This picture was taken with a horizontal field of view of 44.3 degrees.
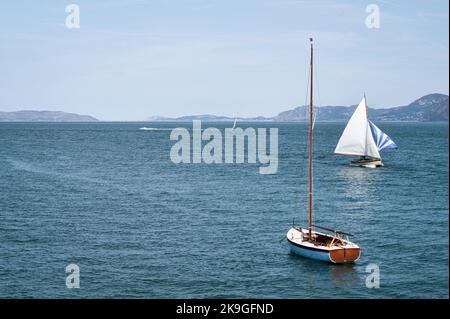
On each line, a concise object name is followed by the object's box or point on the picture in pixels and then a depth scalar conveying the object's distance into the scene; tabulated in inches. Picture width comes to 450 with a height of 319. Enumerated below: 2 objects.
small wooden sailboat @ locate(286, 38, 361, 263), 1777.8
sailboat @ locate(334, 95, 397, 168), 4598.9
